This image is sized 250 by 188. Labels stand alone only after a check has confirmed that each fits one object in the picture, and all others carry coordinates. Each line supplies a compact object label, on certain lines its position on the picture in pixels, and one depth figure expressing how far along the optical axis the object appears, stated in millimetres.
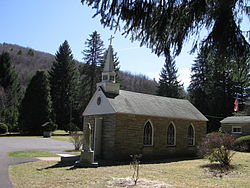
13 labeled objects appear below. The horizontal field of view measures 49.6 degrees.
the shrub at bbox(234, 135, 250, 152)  25944
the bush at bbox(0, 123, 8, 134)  41738
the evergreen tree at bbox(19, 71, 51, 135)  41781
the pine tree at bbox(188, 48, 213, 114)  51094
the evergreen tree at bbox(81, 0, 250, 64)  5320
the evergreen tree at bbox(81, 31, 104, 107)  48562
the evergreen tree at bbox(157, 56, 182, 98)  57722
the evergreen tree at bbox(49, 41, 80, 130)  52375
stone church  18594
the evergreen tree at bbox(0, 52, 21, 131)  48072
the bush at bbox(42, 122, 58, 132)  40331
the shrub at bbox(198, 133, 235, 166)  15469
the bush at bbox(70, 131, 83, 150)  24281
